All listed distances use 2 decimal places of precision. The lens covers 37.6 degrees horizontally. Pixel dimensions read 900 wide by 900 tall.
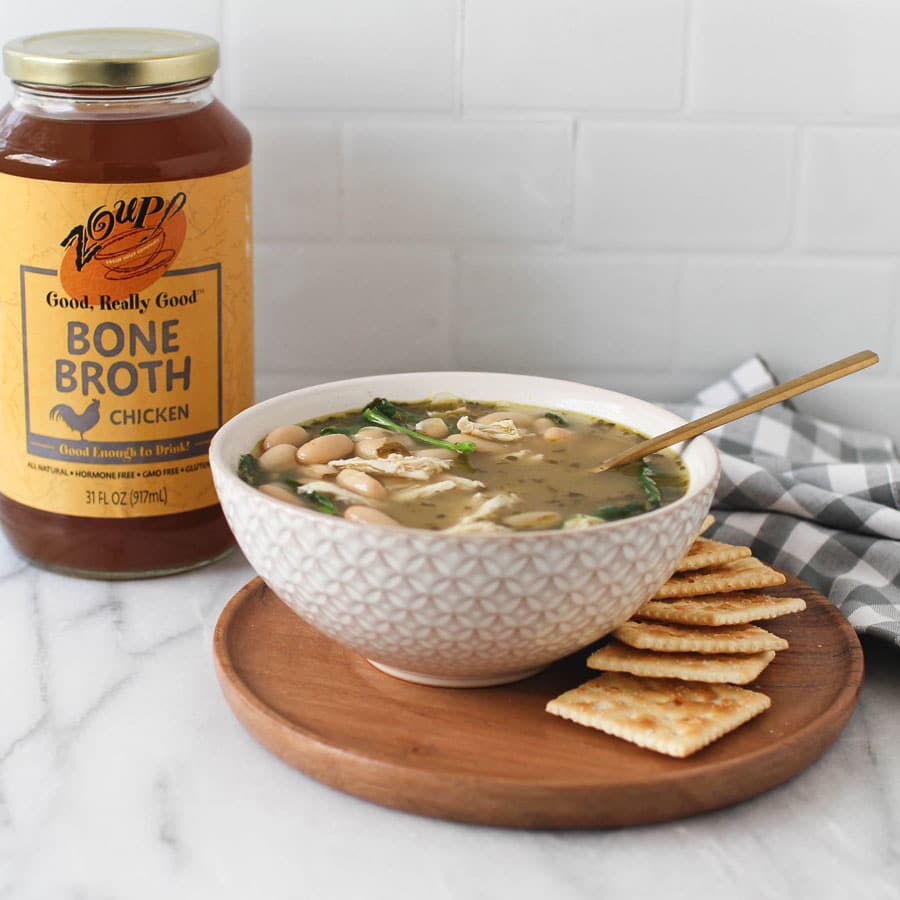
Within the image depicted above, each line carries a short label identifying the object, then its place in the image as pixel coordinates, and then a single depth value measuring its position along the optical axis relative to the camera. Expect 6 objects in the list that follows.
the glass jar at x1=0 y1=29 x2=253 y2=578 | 1.17
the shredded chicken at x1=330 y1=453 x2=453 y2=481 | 1.09
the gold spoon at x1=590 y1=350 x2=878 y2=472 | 1.11
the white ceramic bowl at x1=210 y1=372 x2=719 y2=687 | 0.92
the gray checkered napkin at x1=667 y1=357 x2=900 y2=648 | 1.28
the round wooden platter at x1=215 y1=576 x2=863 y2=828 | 0.92
